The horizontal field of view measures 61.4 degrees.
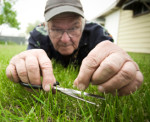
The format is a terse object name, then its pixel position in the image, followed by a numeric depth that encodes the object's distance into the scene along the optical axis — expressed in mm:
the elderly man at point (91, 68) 749
